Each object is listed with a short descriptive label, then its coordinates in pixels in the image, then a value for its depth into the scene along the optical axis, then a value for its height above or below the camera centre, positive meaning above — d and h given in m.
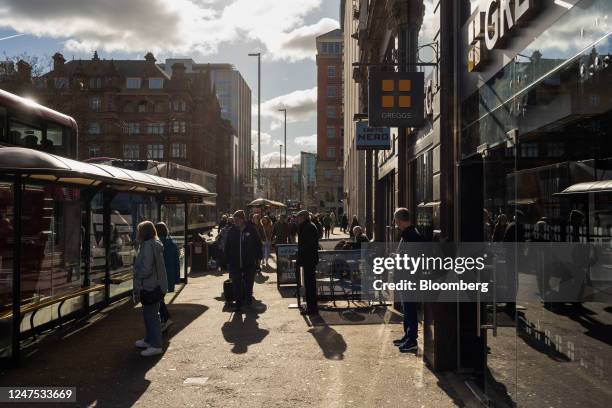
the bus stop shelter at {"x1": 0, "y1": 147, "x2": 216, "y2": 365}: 7.19 -0.37
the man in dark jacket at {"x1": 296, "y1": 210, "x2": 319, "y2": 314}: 10.80 -0.74
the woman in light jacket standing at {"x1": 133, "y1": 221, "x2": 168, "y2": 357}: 7.70 -0.85
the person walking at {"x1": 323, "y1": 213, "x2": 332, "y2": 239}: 34.94 -0.40
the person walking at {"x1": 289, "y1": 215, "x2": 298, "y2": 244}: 24.33 -0.56
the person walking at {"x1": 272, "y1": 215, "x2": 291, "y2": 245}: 21.20 -0.53
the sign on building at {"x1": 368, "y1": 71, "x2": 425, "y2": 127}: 10.19 +2.02
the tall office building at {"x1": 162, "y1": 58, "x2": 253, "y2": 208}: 141.12 +29.13
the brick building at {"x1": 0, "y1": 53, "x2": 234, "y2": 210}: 81.54 +15.66
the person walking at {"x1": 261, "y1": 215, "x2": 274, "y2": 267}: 20.39 -0.67
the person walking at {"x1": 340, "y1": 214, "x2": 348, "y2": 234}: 39.61 -0.53
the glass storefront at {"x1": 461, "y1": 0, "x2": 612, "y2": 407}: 3.45 +0.13
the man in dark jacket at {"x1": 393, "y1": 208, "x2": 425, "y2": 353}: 7.80 -1.20
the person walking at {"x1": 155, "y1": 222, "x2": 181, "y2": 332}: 10.20 -0.61
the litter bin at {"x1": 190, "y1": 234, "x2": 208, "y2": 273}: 18.97 -1.32
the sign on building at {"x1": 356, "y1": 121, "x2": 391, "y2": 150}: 16.50 +2.18
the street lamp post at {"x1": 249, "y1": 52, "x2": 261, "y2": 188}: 49.55 +10.00
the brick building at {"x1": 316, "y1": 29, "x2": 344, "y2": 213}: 85.88 +14.02
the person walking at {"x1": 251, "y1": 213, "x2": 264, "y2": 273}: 19.86 -0.22
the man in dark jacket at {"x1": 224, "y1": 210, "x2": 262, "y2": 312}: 11.69 -0.70
